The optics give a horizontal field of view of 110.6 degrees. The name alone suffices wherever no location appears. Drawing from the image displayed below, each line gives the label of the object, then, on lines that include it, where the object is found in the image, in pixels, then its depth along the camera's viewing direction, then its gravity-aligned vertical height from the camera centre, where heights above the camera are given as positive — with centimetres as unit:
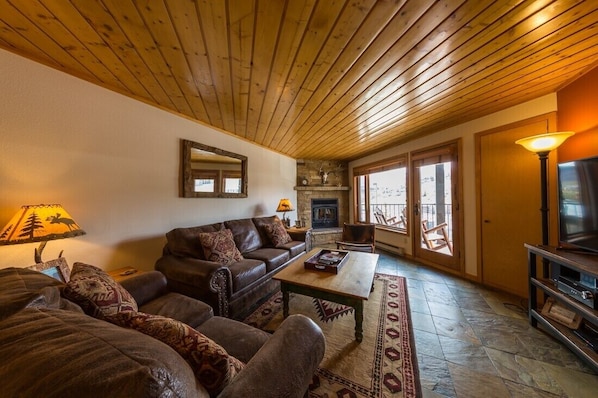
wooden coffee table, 171 -71
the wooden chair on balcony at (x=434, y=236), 366 -62
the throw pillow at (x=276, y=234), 324 -51
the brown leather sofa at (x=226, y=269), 184 -70
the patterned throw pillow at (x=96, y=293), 93 -44
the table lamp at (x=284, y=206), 427 -8
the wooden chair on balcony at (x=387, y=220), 489 -44
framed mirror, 265 +45
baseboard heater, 410 -97
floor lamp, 185 +50
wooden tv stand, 139 -74
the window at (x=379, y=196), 469 +14
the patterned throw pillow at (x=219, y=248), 226 -52
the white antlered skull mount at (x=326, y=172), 549 +82
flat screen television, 160 -1
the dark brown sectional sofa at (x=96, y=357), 42 -36
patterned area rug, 134 -118
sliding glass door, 316 -6
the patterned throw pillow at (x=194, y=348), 66 -48
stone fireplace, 537 +19
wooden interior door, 234 -3
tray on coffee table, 209 -64
